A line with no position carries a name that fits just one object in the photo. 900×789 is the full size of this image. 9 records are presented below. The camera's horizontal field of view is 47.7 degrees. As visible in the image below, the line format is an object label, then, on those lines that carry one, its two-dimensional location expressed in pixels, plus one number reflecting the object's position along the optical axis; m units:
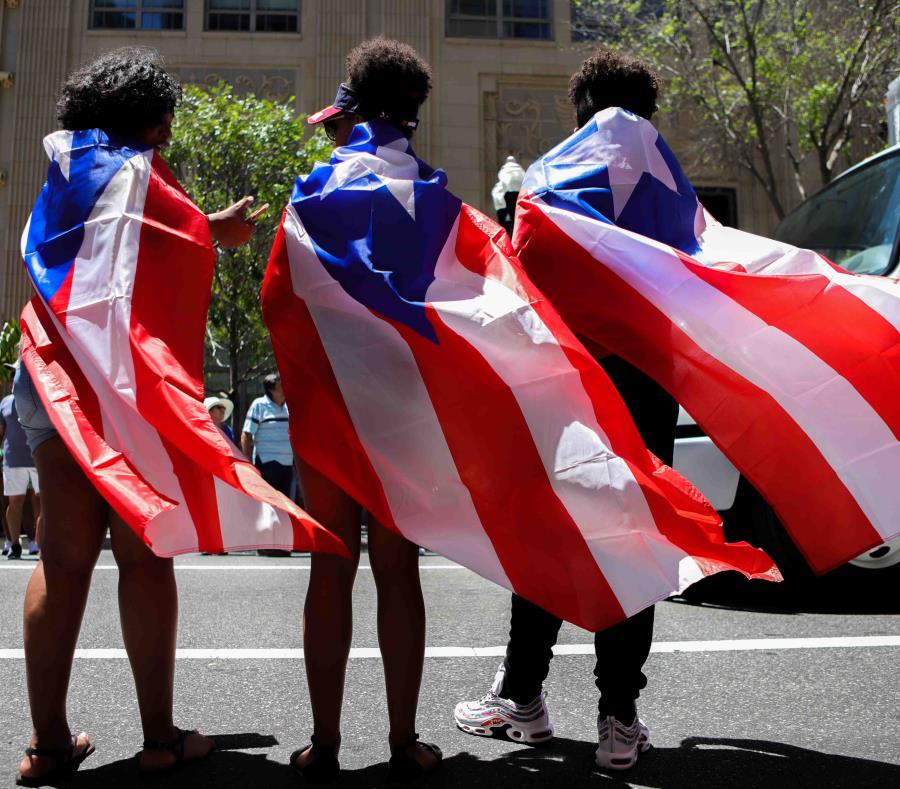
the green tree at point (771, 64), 15.40
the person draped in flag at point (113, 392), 2.58
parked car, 5.12
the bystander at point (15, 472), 9.04
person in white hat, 10.23
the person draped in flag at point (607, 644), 2.96
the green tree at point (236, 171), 16.62
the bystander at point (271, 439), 10.41
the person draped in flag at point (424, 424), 2.59
